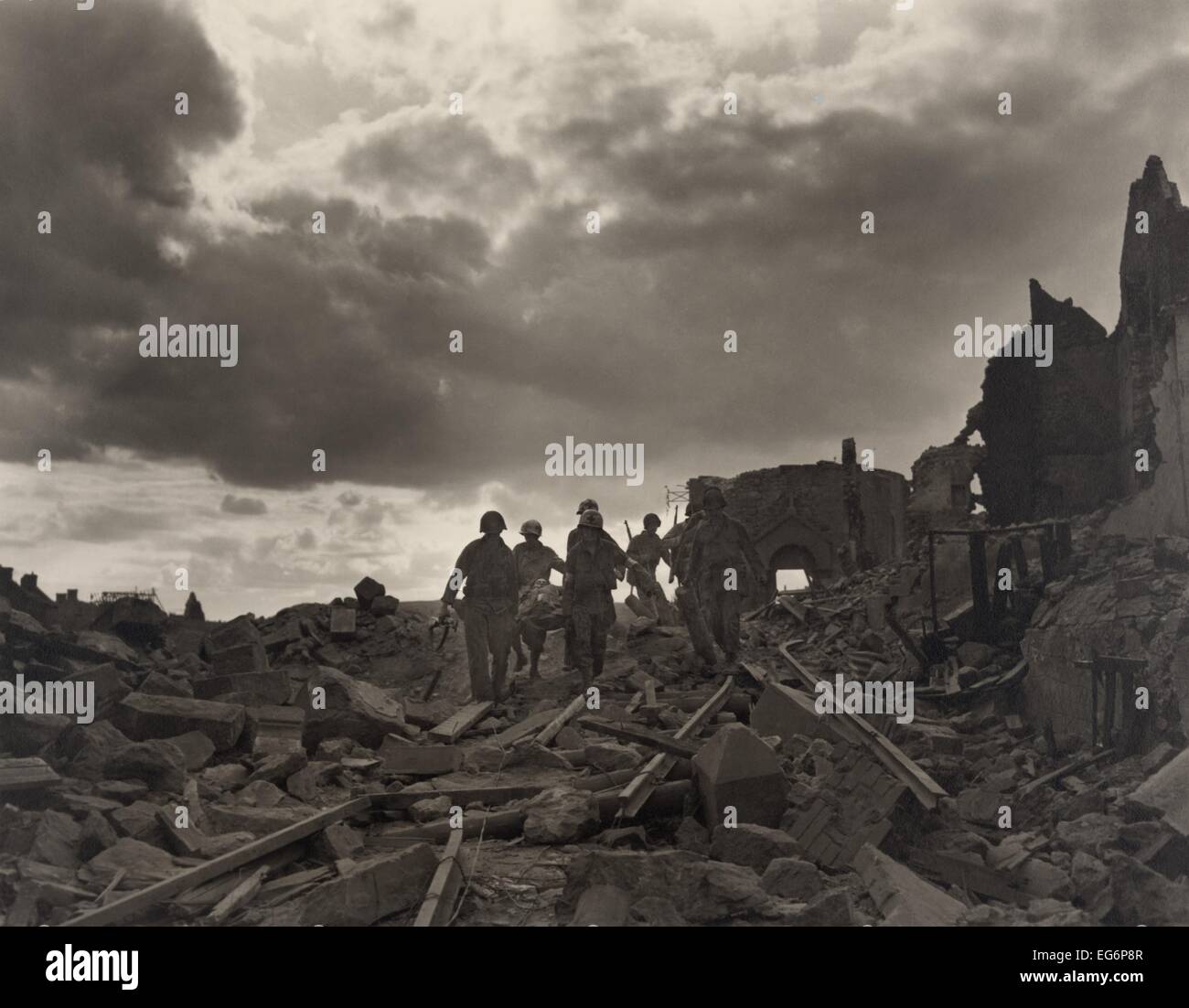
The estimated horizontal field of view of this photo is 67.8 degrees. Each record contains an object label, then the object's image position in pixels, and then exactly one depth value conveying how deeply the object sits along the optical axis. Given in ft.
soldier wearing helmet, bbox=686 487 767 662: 38.70
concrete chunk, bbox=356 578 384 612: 50.44
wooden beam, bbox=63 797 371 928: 14.55
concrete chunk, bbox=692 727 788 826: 19.03
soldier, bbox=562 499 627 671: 36.73
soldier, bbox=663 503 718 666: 38.81
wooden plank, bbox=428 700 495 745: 29.19
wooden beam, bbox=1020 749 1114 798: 23.93
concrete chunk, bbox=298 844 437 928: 14.97
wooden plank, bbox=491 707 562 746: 28.50
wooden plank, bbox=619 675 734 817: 19.21
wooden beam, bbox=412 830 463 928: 14.82
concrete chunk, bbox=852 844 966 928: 15.29
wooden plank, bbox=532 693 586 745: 27.43
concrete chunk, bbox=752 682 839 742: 25.67
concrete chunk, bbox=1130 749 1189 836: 17.57
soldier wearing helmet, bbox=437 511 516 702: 34.88
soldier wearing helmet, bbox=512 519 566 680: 41.67
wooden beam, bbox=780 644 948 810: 19.85
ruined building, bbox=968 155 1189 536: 54.90
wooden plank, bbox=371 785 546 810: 21.80
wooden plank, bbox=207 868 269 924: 15.40
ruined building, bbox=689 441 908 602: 99.81
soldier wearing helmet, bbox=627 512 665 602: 57.11
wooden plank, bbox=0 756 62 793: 19.07
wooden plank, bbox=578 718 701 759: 21.59
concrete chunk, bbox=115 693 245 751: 24.97
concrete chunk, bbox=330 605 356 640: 47.16
